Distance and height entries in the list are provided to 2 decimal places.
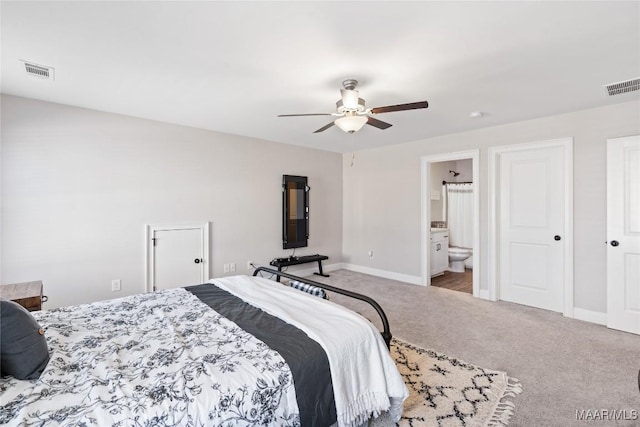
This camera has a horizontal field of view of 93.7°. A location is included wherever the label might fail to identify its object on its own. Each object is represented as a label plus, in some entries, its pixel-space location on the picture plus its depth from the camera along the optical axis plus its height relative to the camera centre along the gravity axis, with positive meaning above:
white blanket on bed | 1.50 -0.78
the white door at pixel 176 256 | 3.89 -0.57
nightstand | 2.29 -0.63
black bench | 4.88 -0.78
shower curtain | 6.26 +0.03
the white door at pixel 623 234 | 3.12 -0.20
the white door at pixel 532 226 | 3.71 -0.16
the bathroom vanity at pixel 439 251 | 5.40 -0.68
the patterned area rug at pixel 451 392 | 1.84 -1.24
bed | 1.09 -0.67
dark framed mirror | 5.23 +0.06
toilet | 5.81 -0.84
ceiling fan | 2.55 +0.92
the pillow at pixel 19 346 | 1.20 -0.55
